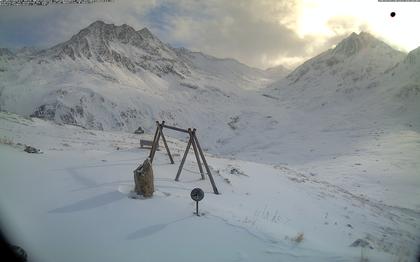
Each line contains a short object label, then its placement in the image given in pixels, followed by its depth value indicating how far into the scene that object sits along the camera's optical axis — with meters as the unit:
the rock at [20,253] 7.41
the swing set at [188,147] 15.77
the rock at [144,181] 11.63
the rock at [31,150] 16.72
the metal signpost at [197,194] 10.42
